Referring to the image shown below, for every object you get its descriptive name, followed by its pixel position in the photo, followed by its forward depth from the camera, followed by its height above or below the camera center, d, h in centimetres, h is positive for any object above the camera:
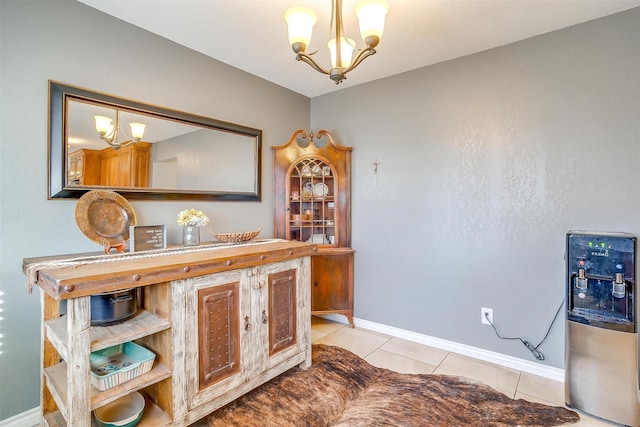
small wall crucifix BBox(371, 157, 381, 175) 312 +52
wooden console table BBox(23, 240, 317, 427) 132 -58
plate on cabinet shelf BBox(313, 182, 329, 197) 330 +28
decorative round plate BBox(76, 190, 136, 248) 186 -1
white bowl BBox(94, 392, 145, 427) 150 -103
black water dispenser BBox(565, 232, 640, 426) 181 -69
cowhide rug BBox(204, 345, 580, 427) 183 -123
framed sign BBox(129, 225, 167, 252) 192 -15
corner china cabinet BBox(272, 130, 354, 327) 318 +9
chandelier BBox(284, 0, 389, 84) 142 +92
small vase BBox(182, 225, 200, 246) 230 -15
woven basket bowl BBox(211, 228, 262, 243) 239 -17
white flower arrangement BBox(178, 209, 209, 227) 227 -2
